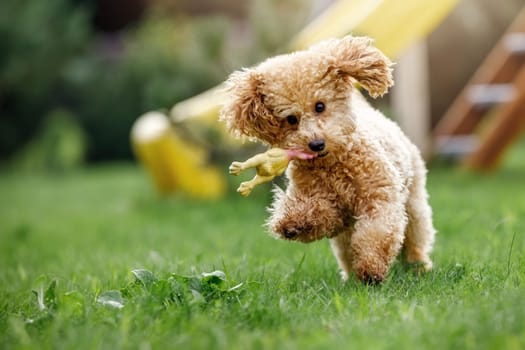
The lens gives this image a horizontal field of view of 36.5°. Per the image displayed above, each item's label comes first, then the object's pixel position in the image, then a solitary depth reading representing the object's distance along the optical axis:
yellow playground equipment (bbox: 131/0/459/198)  6.34
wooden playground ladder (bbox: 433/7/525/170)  7.27
